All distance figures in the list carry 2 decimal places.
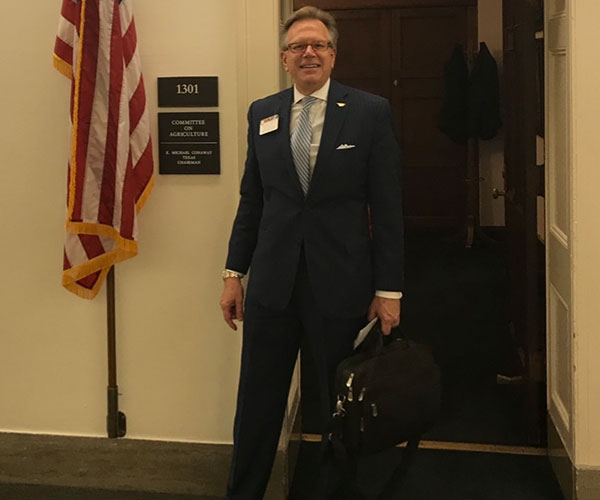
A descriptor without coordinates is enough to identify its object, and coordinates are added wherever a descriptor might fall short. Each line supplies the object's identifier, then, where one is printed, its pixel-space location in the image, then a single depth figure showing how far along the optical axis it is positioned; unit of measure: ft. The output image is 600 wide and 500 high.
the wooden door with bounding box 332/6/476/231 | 24.16
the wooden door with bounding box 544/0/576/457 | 7.84
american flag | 7.89
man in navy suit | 6.88
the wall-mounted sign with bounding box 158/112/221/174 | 8.35
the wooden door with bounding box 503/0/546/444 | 9.21
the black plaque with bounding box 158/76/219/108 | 8.30
